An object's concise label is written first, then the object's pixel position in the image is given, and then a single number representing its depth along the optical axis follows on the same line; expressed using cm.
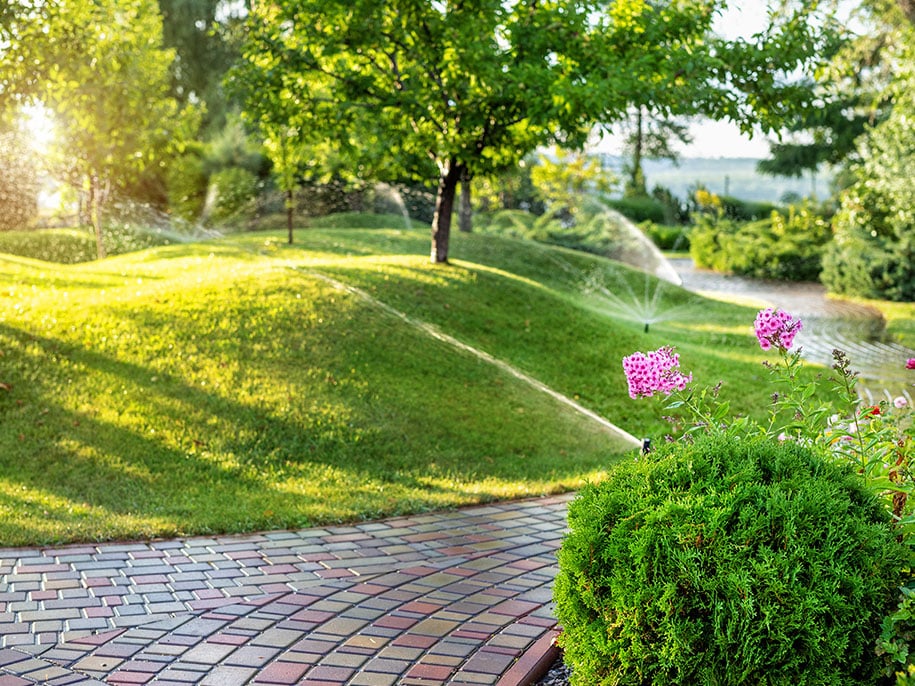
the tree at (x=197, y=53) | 3159
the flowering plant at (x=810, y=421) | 377
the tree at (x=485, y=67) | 1102
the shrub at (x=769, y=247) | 2733
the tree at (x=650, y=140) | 4331
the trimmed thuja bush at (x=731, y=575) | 293
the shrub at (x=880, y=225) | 1700
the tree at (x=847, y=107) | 1695
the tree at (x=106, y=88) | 1153
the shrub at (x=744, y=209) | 4031
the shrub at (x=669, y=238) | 3588
